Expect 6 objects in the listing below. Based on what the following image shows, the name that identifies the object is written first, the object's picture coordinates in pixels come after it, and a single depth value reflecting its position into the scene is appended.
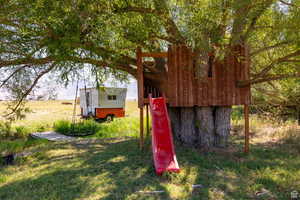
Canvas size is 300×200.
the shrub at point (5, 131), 10.37
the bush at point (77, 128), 10.95
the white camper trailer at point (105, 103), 15.73
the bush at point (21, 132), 10.79
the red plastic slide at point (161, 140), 4.15
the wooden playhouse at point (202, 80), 5.72
